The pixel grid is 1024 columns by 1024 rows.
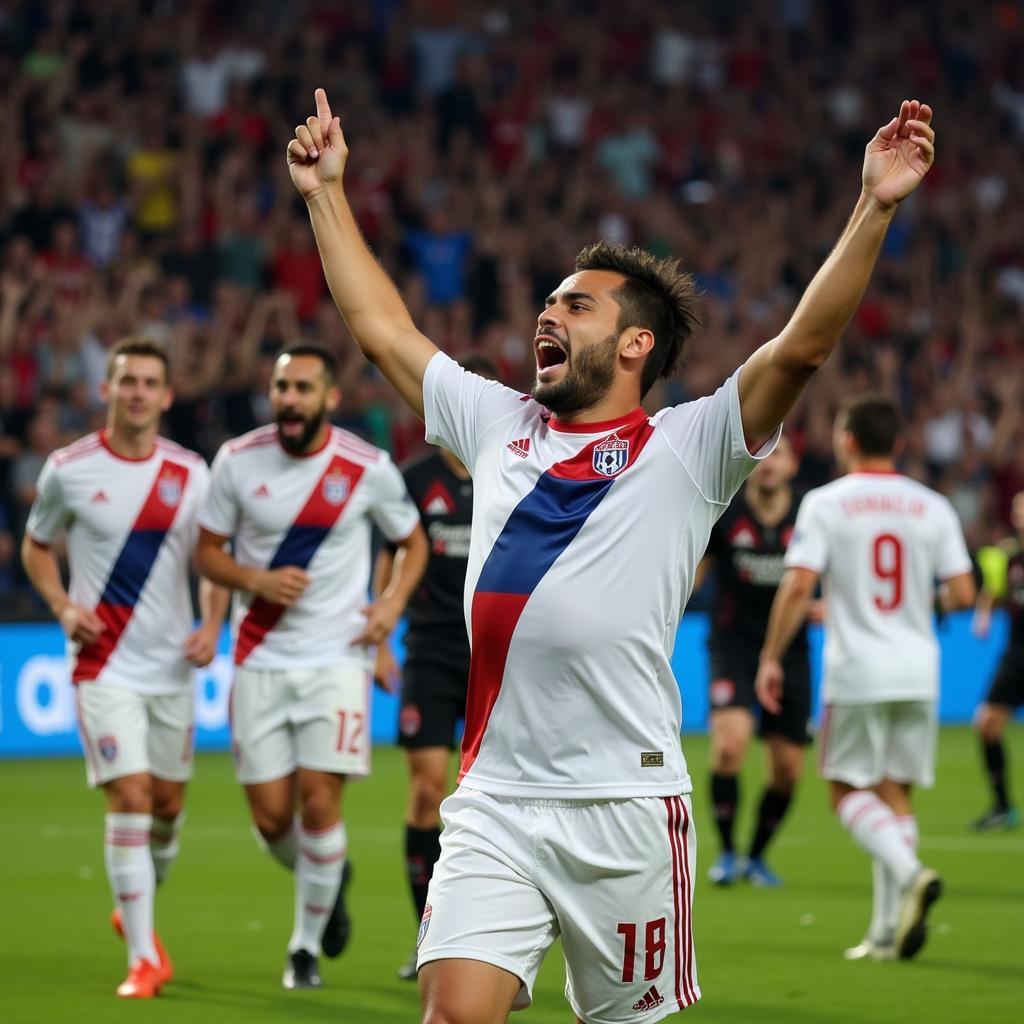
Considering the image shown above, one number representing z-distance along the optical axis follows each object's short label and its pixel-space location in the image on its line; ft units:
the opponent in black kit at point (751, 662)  72.28
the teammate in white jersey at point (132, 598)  54.24
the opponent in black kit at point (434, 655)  56.95
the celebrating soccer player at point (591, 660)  30.12
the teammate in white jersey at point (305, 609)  54.75
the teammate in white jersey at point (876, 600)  60.64
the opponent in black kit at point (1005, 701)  86.48
